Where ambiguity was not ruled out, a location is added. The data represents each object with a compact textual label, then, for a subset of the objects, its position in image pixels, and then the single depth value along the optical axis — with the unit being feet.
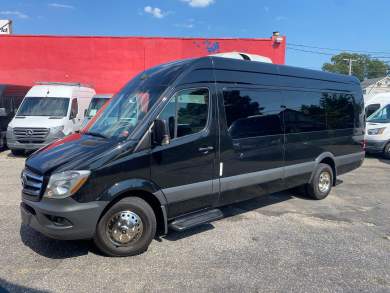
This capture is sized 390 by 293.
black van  13.62
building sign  73.77
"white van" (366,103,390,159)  41.37
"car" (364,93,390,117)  49.86
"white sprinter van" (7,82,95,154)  38.37
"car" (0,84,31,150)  44.14
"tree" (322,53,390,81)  282.56
